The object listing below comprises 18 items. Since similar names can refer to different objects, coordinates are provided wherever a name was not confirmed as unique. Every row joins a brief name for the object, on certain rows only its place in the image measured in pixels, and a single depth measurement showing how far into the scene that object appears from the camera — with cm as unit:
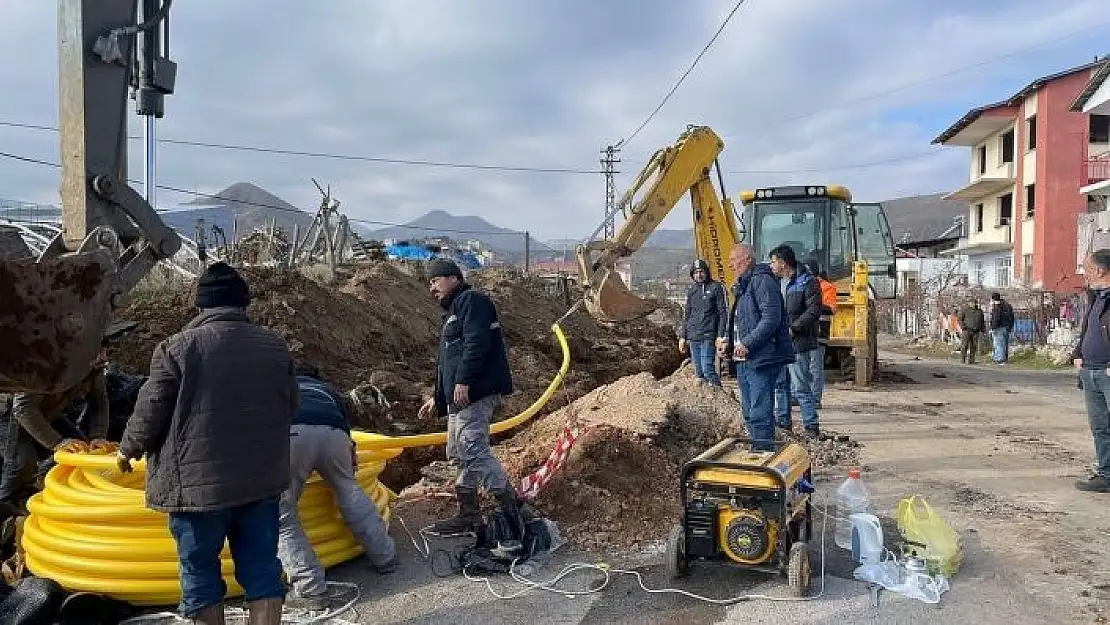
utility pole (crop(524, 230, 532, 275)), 3695
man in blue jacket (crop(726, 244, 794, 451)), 668
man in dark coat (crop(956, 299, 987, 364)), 1958
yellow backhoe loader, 1166
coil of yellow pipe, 437
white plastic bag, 445
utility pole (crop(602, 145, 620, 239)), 4925
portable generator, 445
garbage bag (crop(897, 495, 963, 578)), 468
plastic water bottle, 495
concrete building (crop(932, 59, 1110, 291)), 3059
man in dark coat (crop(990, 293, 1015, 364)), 1945
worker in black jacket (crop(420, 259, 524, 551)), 524
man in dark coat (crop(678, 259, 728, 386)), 991
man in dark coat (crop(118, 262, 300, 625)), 354
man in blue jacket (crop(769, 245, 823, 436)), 825
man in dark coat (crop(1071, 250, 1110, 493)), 645
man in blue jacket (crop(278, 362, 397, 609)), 447
